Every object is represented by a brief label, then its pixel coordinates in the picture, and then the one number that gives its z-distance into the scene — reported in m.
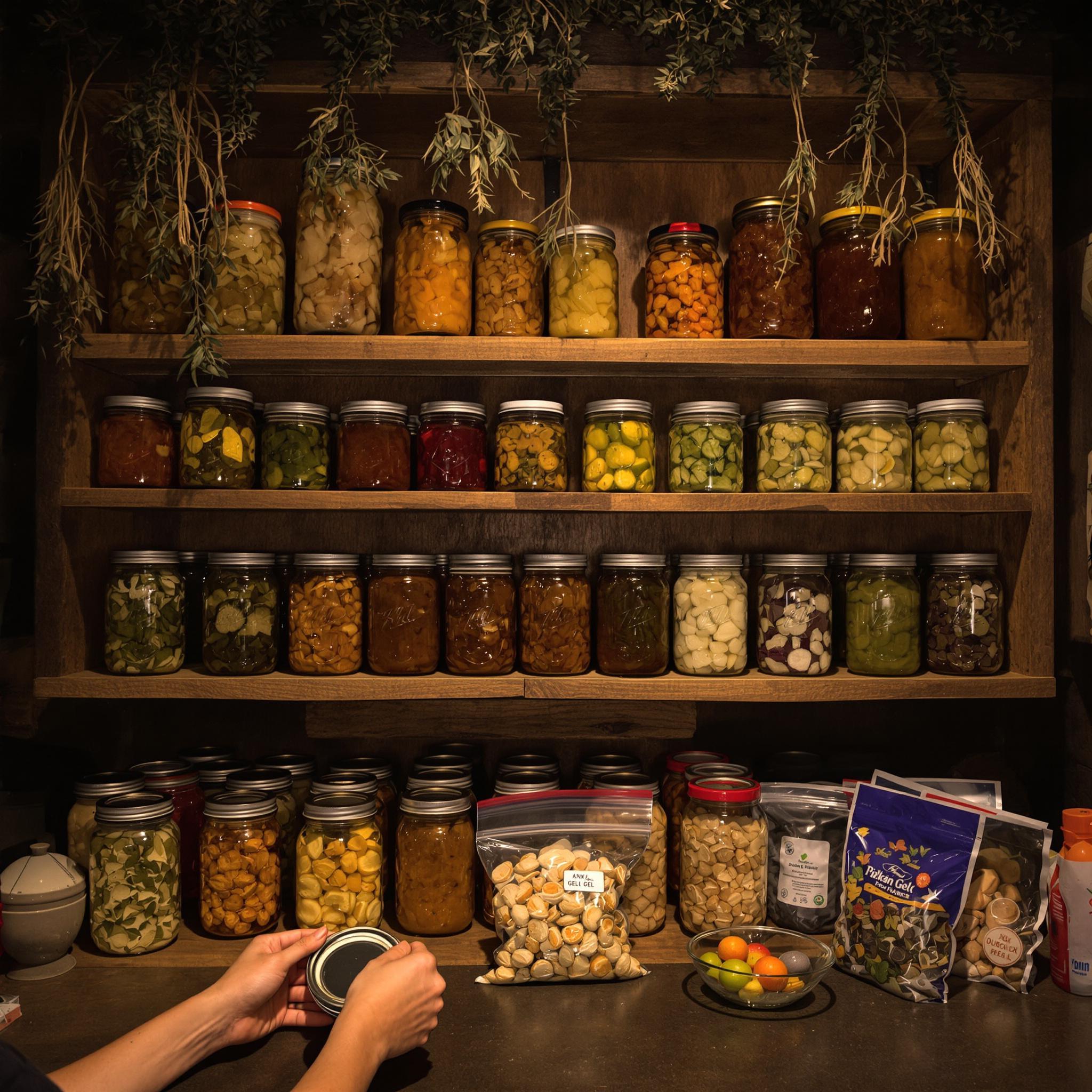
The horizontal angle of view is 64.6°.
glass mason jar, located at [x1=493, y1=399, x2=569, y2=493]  1.60
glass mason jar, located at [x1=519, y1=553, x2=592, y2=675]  1.61
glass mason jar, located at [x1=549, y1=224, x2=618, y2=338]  1.60
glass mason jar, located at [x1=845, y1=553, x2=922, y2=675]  1.62
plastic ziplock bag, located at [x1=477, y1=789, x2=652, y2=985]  1.42
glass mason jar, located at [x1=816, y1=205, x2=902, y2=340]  1.61
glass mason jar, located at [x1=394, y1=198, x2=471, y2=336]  1.59
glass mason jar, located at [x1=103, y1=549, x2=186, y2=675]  1.61
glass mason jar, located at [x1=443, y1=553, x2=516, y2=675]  1.61
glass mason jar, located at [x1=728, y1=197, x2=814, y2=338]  1.60
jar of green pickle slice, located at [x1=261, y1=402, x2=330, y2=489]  1.62
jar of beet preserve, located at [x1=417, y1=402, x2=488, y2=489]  1.63
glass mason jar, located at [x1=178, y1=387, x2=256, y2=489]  1.59
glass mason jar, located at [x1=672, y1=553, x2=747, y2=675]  1.61
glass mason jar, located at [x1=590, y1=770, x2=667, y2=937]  1.58
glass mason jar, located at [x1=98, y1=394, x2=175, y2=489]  1.61
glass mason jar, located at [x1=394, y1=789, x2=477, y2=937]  1.54
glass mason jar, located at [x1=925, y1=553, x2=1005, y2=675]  1.62
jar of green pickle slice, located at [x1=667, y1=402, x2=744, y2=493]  1.62
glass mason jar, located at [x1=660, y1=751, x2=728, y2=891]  1.68
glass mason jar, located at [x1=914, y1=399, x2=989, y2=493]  1.62
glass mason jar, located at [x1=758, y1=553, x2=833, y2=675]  1.62
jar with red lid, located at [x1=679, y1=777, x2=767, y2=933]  1.54
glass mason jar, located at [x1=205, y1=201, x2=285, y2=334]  1.58
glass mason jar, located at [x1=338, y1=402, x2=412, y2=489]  1.62
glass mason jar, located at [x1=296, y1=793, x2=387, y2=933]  1.51
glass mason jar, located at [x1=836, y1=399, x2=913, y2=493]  1.62
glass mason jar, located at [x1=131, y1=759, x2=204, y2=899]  1.66
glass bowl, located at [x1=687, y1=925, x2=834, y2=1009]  1.33
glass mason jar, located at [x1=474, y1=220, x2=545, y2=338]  1.62
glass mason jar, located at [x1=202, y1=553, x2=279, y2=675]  1.61
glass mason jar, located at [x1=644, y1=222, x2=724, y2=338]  1.62
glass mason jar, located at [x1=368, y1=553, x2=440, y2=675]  1.61
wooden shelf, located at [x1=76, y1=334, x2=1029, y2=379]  1.55
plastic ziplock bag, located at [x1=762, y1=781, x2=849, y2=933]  1.56
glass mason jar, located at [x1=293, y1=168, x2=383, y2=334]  1.59
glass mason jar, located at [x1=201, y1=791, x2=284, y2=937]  1.51
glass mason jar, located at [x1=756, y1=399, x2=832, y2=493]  1.62
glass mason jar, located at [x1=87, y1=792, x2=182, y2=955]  1.49
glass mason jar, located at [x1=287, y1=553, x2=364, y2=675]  1.60
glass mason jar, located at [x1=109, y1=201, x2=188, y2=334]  1.58
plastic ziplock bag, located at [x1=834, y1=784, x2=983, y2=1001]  1.39
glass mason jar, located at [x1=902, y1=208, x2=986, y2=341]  1.60
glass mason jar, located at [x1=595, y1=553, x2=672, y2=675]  1.62
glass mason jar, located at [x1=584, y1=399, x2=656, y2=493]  1.61
